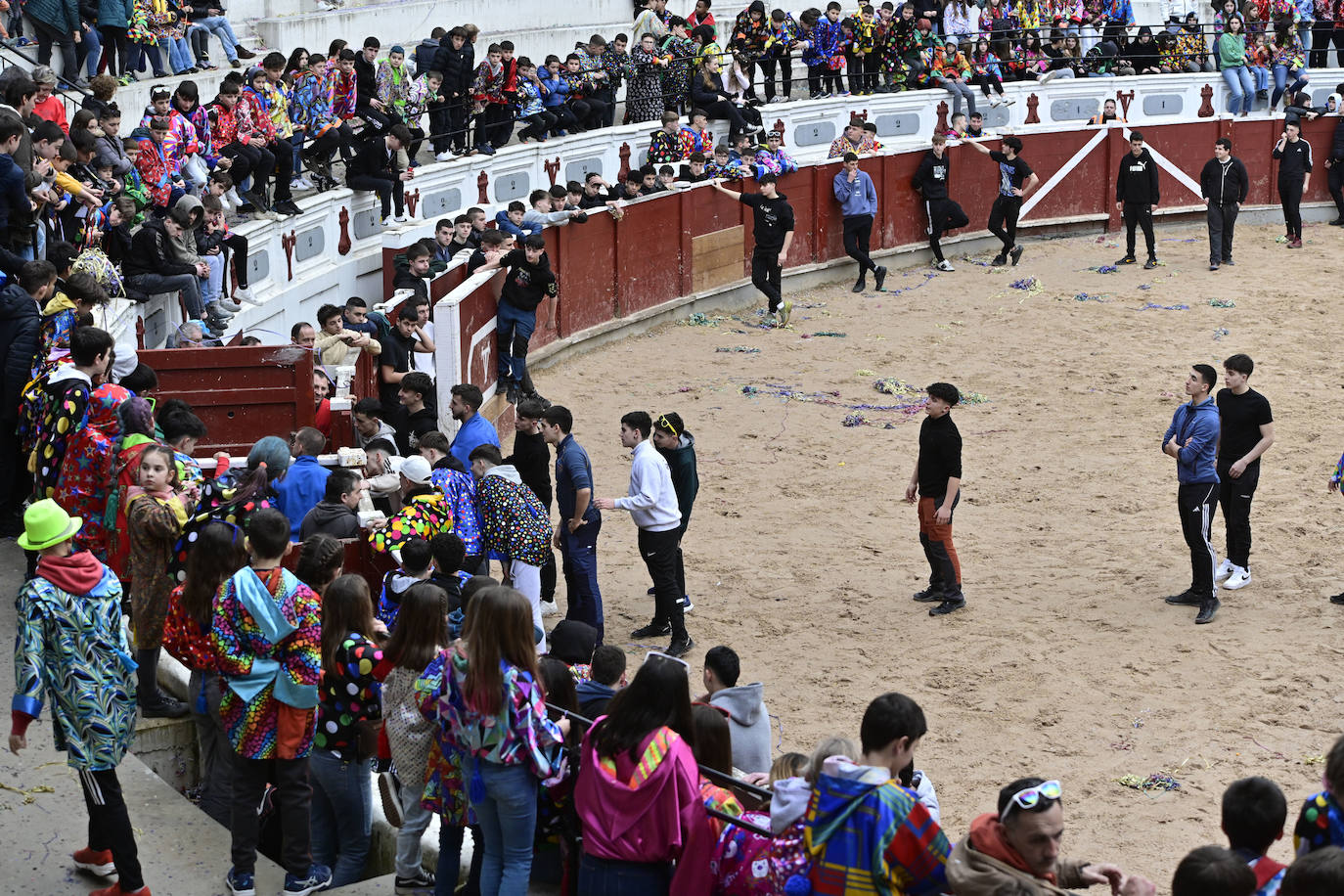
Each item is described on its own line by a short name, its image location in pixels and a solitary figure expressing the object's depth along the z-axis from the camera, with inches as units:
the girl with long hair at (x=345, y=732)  483.5
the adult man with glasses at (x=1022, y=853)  348.2
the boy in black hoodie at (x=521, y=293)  1187.3
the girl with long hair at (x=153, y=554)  562.9
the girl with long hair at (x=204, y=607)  500.7
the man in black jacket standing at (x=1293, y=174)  1776.6
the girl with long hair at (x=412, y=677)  461.1
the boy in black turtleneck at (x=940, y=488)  824.3
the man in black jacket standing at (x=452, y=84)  1498.5
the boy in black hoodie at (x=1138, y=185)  1632.6
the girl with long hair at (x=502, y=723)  420.5
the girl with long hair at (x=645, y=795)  401.7
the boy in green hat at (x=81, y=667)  454.6
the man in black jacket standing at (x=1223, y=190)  1636.3
